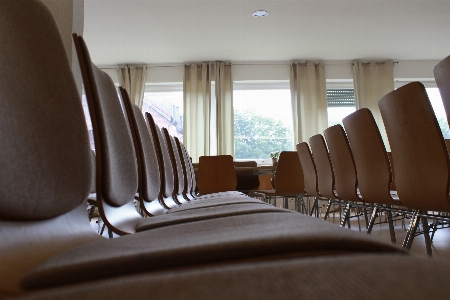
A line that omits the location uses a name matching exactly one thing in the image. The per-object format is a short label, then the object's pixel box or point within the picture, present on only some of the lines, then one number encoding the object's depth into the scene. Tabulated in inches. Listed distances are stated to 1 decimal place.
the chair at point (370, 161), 83.3
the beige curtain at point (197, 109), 283.4
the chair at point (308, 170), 152.2
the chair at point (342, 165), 104.4
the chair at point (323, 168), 128.5
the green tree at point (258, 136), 298.7
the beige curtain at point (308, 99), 285.7
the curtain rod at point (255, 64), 292.0
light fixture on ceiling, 206.5
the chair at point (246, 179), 217.9
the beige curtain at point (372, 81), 287.4
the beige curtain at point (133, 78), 285.7
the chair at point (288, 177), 178.5
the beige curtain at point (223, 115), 284.5
